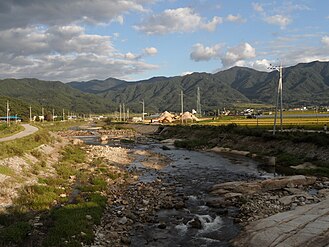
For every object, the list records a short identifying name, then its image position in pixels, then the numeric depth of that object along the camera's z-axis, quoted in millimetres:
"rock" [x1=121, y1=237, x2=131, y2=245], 17836
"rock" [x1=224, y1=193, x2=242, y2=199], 26928
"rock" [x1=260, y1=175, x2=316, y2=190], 28859
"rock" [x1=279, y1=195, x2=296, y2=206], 23770
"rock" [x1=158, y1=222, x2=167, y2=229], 20428
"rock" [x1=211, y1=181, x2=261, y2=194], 28266
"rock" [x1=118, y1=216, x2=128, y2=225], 20675
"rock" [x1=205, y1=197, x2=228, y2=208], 25094
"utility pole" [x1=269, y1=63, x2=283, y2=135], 56462
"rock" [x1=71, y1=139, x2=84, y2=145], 69050
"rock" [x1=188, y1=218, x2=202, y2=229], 20719
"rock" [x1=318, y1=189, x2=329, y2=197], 25494
